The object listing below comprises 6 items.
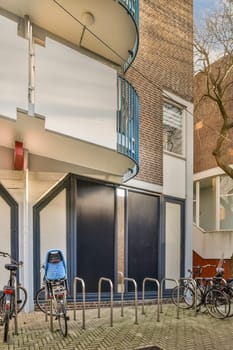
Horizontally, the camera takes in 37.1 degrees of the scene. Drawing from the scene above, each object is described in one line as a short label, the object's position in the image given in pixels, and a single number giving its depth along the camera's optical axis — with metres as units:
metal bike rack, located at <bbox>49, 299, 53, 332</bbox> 5.44
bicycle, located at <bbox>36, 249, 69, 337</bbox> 5.30
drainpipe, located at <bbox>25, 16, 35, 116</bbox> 5.20
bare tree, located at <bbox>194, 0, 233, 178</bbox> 11.15
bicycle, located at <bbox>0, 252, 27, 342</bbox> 5.05
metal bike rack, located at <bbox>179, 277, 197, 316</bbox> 7.41
